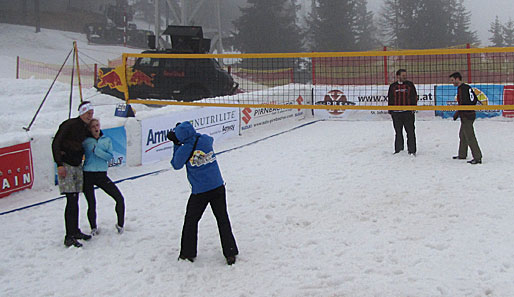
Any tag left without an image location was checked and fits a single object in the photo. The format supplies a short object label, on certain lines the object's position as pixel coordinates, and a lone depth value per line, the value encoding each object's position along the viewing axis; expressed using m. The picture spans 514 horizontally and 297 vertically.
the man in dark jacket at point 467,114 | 9.30
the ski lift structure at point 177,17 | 24.39
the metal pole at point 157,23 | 23.76
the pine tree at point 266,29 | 40.75
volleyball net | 14.83
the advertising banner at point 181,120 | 10.47
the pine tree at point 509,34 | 47.66
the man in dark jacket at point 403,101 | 10.17
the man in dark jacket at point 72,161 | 5.66
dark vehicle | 16.14
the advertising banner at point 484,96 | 14.58
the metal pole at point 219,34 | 29.31
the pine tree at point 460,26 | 41.69
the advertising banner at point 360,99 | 15.54
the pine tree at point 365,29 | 47.07
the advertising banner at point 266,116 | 14.24
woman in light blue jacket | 5.81
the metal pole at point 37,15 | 40.12
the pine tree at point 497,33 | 47.36
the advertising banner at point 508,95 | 14.35
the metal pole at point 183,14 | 25.95
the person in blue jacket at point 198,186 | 5.13
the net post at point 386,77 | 16.23
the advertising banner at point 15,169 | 7.49
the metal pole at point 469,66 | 15.17
